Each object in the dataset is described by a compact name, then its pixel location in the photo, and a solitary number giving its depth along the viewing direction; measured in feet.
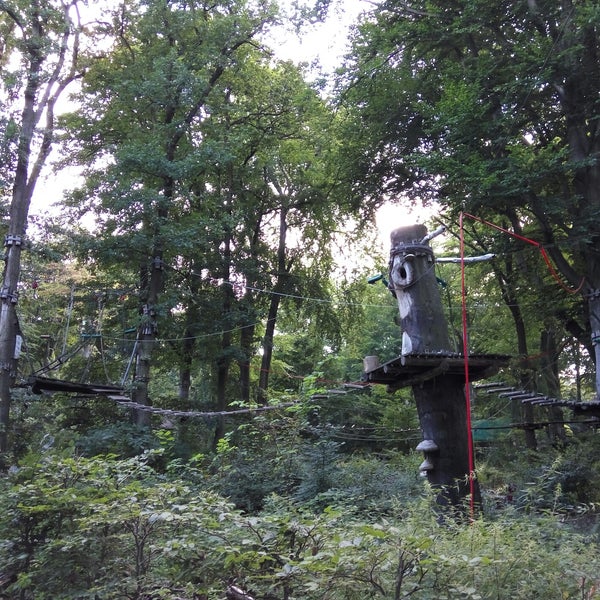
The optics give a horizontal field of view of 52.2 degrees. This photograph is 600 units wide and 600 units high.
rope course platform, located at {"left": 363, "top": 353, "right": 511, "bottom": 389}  18.61
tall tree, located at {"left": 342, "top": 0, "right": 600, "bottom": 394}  36.22
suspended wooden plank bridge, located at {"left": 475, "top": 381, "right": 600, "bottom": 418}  30.70
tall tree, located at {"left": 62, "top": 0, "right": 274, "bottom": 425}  50.42
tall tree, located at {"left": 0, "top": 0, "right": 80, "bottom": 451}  43.75
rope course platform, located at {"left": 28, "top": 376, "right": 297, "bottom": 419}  37.04
